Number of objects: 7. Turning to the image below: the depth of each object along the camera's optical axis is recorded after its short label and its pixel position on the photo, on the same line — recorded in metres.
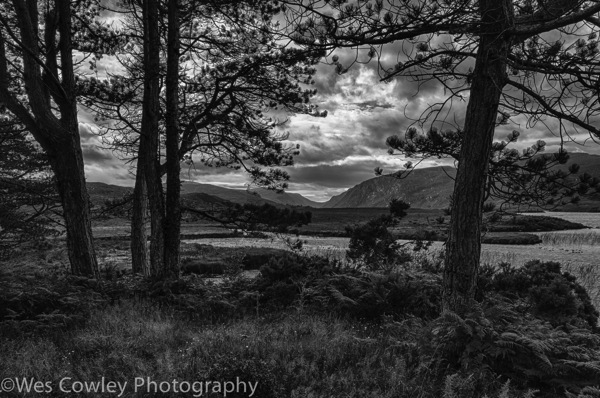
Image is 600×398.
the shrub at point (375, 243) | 11.44
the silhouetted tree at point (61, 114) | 6.67
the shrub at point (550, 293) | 6.82
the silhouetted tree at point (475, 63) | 4.29
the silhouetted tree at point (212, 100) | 8.27
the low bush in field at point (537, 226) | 41.94
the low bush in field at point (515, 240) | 28.48
